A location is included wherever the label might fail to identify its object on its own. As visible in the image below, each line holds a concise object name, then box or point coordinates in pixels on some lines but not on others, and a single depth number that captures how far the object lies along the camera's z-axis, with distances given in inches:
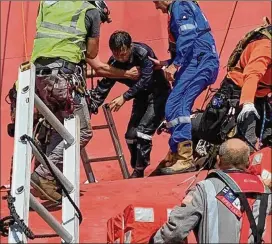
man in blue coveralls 467.5
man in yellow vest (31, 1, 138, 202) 398.0
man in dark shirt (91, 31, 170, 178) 486.6
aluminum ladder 277.3
